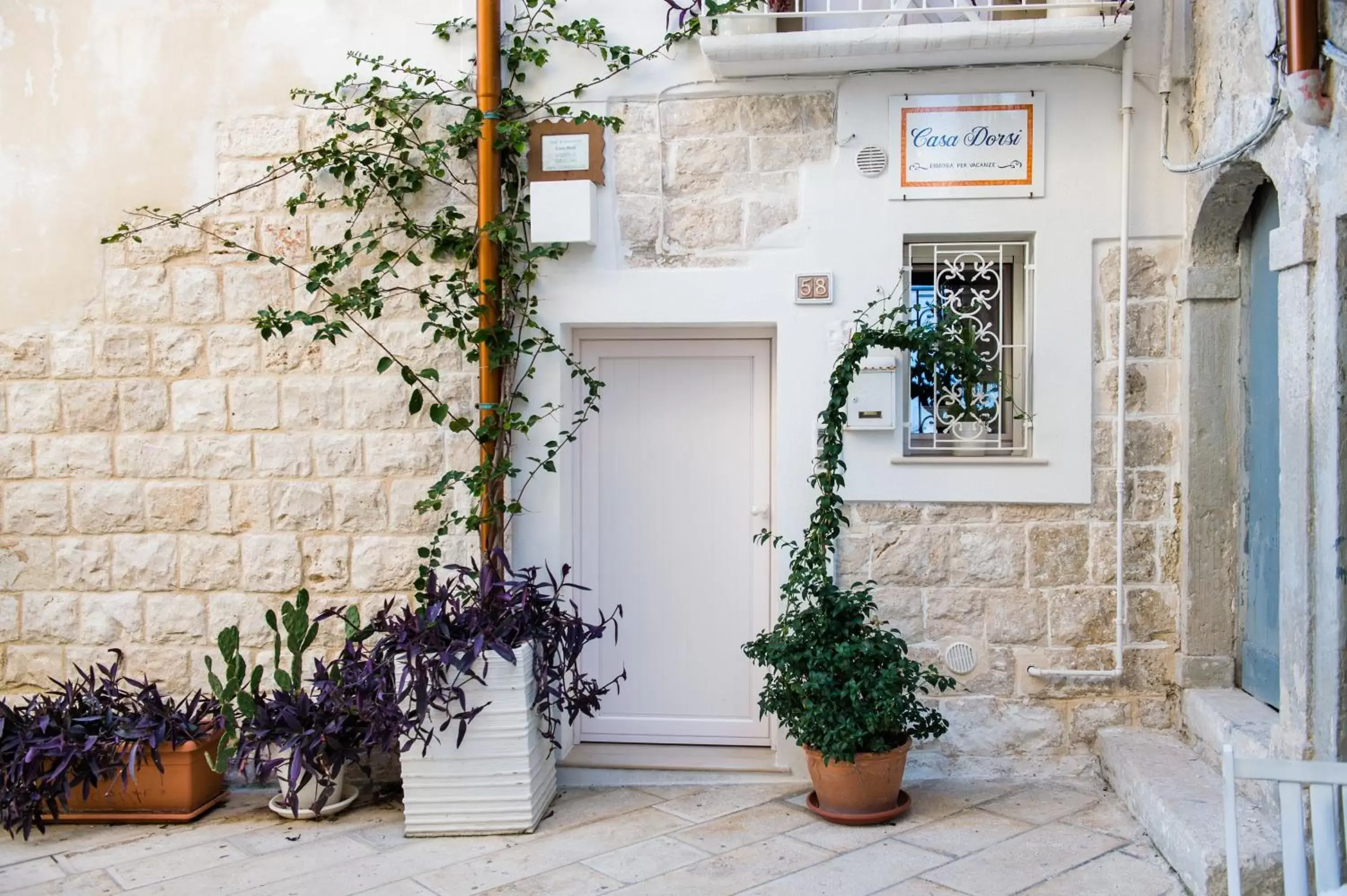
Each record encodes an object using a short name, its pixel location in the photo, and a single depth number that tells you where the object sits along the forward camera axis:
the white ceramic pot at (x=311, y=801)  4.41
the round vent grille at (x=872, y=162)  4.61
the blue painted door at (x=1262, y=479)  4.09
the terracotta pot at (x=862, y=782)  4.12
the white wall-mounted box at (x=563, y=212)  4.59
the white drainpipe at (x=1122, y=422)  4.50
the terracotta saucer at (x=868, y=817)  4.14
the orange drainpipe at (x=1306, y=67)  3.27
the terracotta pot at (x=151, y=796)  4.40
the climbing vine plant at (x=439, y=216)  4.64
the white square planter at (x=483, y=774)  4.18
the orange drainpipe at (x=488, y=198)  4.59
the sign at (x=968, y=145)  4.57
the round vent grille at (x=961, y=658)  4.63
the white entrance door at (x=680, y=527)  4.98
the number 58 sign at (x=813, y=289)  4.63
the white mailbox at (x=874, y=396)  4.59
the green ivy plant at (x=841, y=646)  4.09
